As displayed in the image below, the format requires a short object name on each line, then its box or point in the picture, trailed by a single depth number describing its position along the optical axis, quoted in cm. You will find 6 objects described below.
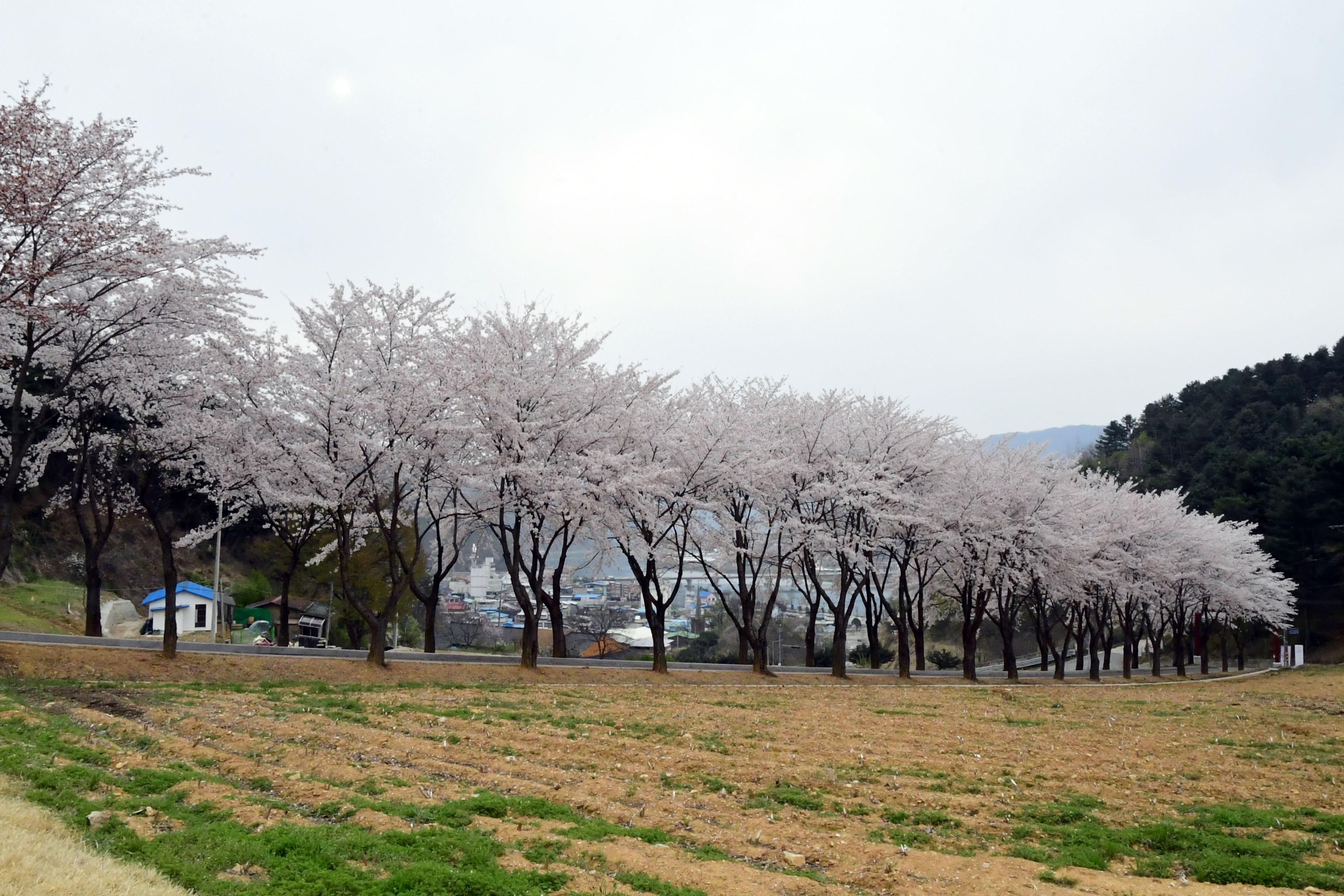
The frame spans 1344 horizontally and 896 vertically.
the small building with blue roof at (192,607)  4500
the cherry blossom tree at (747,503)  3109
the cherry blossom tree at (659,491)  2823
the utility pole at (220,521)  3177
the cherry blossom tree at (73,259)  1759
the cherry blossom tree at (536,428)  2592
